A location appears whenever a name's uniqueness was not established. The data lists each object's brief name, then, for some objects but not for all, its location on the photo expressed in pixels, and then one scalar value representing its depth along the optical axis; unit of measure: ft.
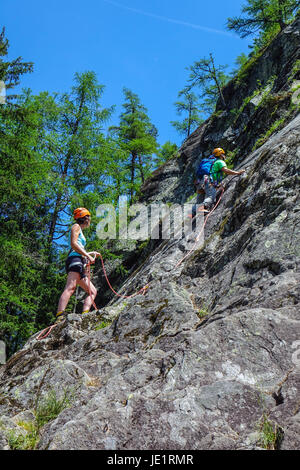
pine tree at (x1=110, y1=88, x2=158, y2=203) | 89.30
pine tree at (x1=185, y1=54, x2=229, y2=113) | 82.79
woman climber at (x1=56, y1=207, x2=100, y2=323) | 25.09
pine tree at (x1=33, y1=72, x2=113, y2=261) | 55.26
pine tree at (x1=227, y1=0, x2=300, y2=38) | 70.85
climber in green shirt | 33.99
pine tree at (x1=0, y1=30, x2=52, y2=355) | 46.80
